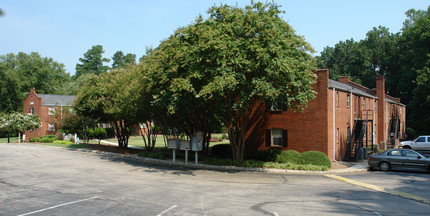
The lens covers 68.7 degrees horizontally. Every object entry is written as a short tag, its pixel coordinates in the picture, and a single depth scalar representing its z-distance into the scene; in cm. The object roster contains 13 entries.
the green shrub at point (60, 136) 4313
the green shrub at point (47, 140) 3878
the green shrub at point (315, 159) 1970
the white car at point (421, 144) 3059
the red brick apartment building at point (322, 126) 2214
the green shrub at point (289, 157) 2016
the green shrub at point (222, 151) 2487
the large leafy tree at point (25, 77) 6900
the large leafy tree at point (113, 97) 2228
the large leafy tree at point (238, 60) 1596
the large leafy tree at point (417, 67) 4517
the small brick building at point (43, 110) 5272
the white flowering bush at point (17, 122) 4093
